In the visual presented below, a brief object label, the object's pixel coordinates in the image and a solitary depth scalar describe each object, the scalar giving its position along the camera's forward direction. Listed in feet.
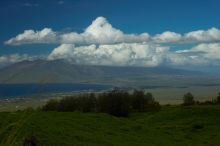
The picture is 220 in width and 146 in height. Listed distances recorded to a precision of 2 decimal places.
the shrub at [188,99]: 314.35
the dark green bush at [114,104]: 226.79
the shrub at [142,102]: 270.26
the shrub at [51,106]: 238.27
